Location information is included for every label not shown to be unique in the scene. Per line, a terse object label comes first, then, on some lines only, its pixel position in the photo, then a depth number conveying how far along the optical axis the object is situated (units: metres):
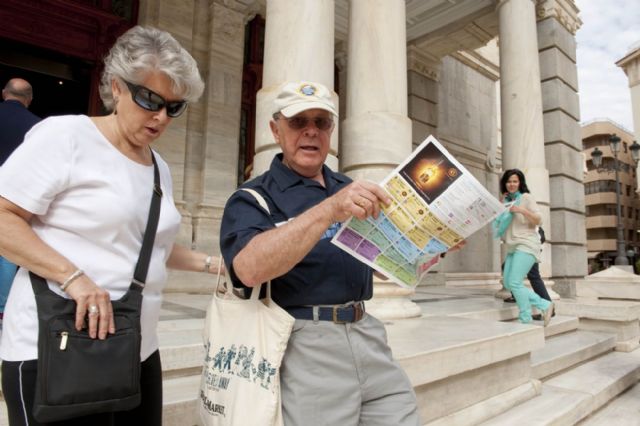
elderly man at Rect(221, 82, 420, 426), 1.37
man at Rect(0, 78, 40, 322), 2.92
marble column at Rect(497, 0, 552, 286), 8.30
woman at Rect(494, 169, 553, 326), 5.43
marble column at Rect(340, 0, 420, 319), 4.69
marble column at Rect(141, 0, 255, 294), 8.18
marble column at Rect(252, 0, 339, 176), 4.27
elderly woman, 1.22
